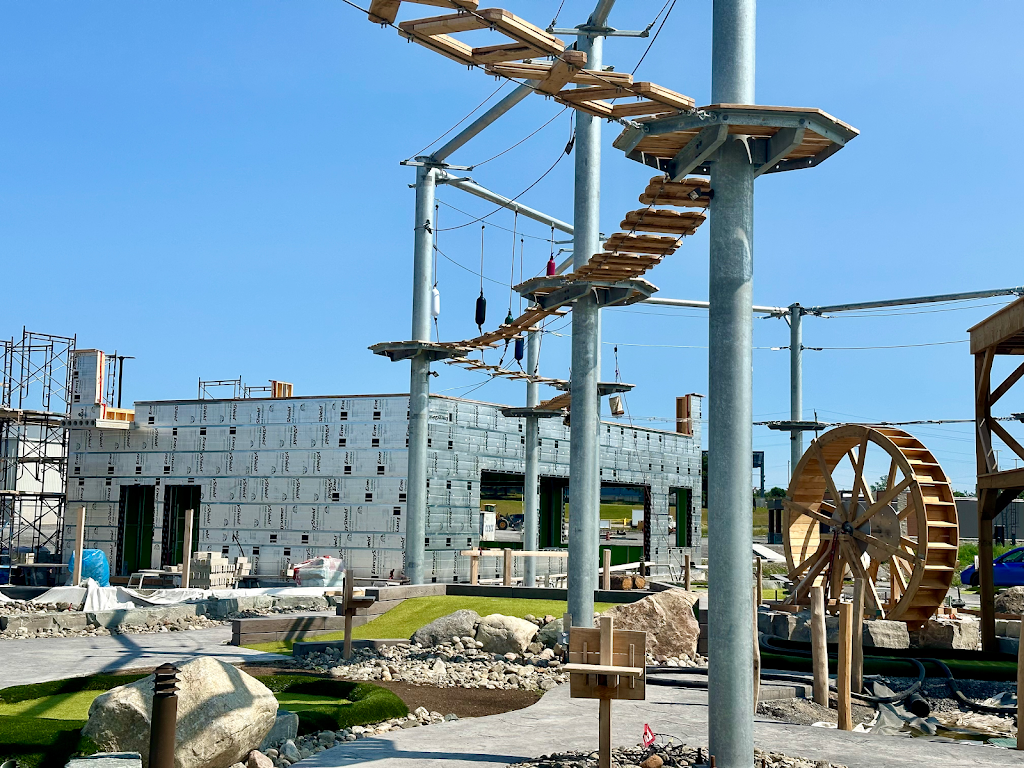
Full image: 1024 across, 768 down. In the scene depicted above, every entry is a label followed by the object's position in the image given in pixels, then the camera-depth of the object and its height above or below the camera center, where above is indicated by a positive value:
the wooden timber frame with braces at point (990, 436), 16.28 +1.24
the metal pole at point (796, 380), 26.53 +3.34
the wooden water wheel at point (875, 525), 18.75 -0.39
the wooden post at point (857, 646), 12.71 -1.77
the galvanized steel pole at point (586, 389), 15.55 +1.75
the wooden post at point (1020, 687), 10.12 -1.79
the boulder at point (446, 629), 16.31 -2.09
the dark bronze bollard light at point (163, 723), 6.30 -1.42
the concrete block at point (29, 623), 19.39 -2.52
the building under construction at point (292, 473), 32.69 +0.80
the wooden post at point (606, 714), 7.58 -1.58
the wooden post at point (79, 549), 25.63 -1.43
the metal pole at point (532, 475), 26.28 +0.68
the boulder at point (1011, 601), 19.66 -1.78
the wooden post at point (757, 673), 11.59 -1.91
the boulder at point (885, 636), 16.77 -2.11
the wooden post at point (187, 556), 26.83 -1.63
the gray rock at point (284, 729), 9.01 -2.10
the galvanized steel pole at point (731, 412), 8.07 +0.75
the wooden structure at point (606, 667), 7.62 -1.24
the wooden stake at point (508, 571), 22.71 -1.58
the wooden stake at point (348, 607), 15.47 -1.67
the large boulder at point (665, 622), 15.18 -1.78
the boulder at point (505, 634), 15.45 -2.05
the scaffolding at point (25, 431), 39.06 +2.44
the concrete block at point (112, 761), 6.98 -1.86
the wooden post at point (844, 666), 10.77 -1.76
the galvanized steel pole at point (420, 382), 22.77 +2.63
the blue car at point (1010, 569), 26.84 -1.56
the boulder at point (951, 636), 16.81 -2.10
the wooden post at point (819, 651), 12.12 -1.71
